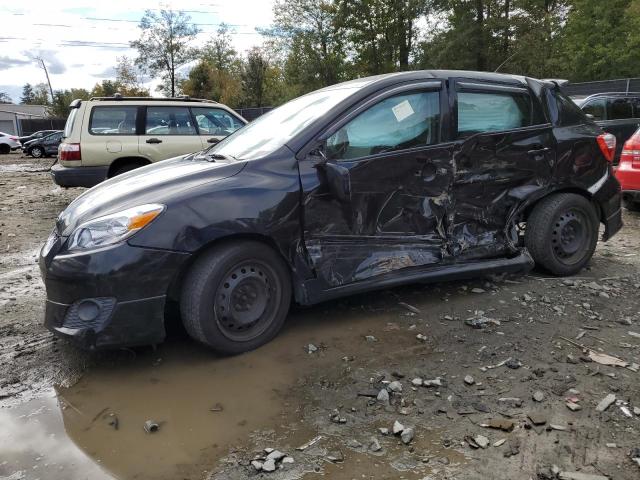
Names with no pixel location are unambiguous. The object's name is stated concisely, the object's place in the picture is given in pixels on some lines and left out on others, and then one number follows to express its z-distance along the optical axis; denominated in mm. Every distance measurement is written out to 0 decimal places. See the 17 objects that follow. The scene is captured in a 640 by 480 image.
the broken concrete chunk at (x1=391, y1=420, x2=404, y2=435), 2602
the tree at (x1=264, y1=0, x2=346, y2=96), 40750
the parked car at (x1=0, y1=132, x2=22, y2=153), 32000
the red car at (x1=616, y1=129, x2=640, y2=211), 6905
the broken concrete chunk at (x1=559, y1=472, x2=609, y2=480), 2250
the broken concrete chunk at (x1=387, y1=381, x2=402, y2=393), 2953
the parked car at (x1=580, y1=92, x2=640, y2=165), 10695
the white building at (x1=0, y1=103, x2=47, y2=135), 50066
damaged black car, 3068
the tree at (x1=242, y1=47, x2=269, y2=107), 37969
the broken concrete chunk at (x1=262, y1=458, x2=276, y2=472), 2363
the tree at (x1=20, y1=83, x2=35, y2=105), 113625
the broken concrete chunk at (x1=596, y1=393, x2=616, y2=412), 2752
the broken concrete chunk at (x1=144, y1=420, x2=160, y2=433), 2660
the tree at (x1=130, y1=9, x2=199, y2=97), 43281
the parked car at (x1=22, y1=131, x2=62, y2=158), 26688
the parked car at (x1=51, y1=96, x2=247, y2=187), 8414
